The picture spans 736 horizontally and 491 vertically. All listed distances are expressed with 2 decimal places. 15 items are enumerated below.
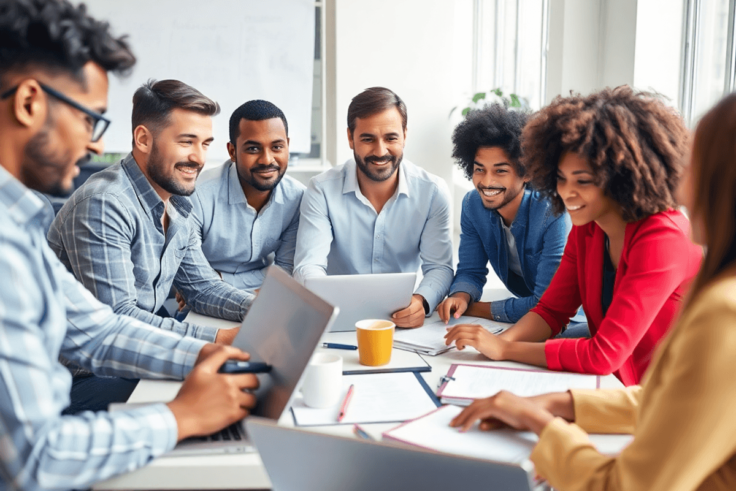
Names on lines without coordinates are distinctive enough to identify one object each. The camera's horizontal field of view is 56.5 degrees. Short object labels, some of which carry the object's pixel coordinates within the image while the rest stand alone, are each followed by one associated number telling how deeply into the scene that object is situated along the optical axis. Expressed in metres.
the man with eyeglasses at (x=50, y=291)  0.89
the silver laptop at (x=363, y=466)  0.84
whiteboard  4.47
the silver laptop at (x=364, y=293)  1.65
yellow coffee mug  1.44
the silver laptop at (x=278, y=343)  1.03
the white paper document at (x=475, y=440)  1.07
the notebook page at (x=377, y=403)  1.20
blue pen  1.58
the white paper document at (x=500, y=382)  1.29
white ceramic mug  1.24
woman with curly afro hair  1.48
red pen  1.19
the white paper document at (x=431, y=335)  1.58
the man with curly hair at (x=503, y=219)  2.16
